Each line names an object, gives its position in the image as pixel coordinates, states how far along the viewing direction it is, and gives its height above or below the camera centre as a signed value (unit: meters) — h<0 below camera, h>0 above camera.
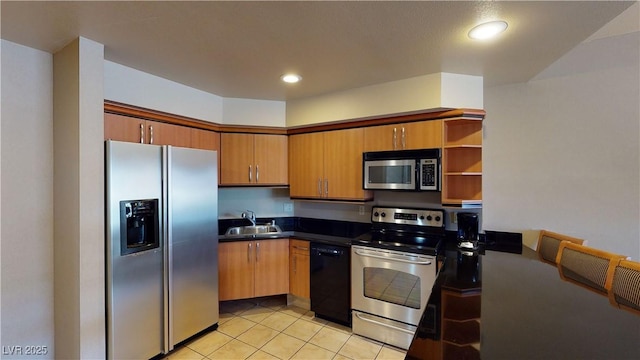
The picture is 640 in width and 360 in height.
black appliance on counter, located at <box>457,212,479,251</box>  2.55 -0.46
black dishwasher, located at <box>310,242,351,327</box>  2.71 -1.05
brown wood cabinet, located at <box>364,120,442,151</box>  2.47 +0.40
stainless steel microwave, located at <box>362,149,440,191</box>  2.46 +0.08
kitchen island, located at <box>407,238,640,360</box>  0.90 -0.57
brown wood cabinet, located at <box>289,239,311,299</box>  2.99 -0.98
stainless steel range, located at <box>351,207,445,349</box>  2.35 -0.88
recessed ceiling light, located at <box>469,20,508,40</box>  1.57 +0.88
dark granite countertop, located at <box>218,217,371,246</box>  2.95 -0.61
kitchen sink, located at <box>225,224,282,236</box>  3.35 -0.62
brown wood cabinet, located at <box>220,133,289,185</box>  3.09 +0.23
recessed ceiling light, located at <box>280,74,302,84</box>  2.38 +0.89
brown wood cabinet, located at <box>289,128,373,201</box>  2.86 +0.15
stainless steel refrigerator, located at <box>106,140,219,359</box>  1.91 -0.53
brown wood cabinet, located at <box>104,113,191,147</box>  2.18 +0.42
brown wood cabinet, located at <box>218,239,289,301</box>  2.91 -0.97
